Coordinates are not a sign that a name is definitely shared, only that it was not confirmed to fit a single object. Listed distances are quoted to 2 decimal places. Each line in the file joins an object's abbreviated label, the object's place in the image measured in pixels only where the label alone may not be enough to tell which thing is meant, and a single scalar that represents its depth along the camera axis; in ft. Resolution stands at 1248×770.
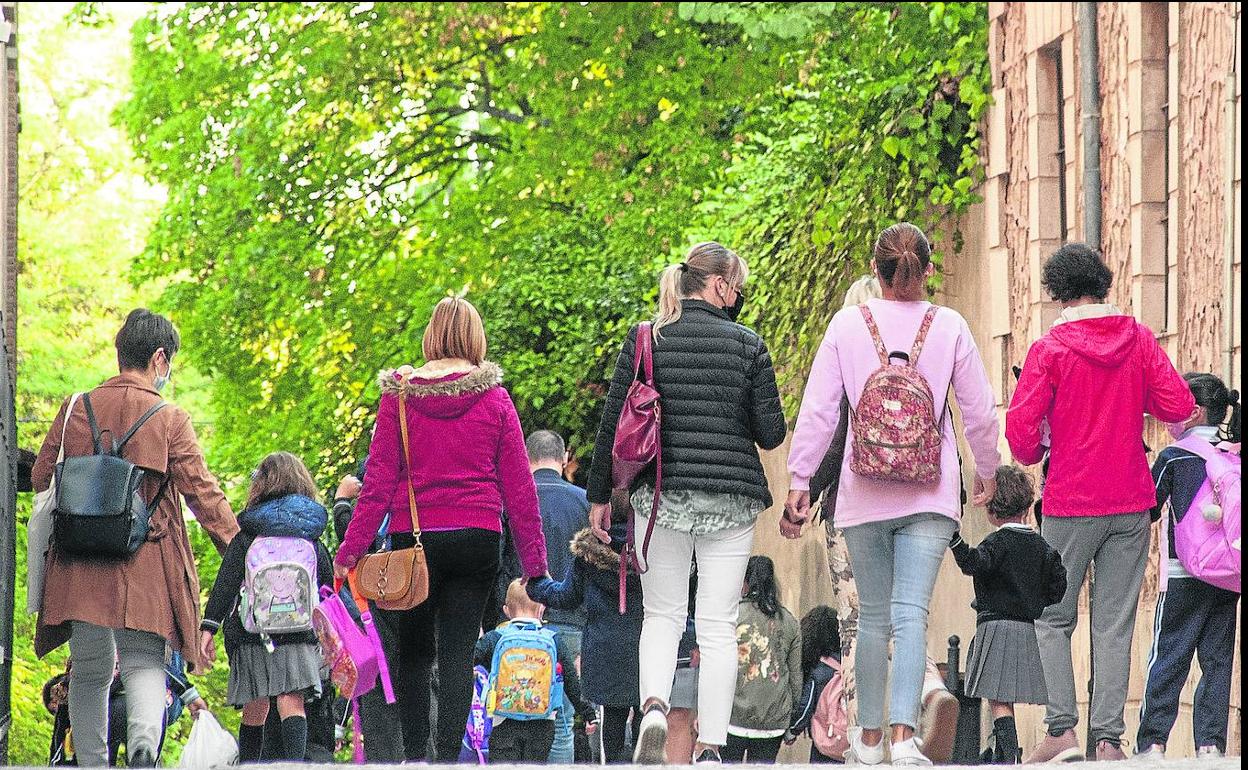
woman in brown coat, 54.65
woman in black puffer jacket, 53.42
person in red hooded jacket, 57.26
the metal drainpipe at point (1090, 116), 91.20
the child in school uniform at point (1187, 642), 59.47
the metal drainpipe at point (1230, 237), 76.07
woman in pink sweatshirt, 51.80
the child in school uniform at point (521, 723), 72.79
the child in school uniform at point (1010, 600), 61.46
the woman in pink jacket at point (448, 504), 55.52
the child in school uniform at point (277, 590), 67.77
